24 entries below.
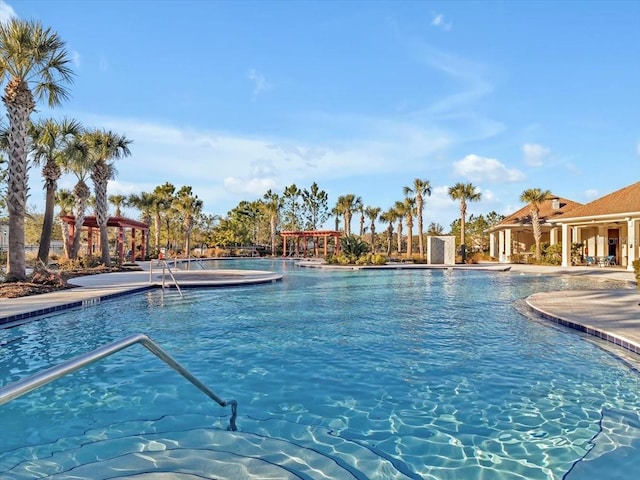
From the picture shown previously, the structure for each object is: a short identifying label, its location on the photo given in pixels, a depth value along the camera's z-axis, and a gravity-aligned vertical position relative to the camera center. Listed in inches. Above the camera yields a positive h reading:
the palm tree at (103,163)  876.0 +180.6
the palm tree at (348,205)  1894.7 +191.3
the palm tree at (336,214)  1977.9 +165.6
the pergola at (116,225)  1029.2 +60.9
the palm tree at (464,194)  1398.9 +177.3
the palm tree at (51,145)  731.4 +182.0
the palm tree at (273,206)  1793.8 +184.9
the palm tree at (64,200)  1362.0 +155.5
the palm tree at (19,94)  506.6 +192.4
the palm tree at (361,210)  1930.4 +172.9
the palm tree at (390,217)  1771.7 +128.4
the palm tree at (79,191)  856.7 +129.6
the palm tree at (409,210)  1642.5 +149.6
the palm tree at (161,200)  1552.9 +180.7
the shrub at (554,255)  1095.6 -20.3
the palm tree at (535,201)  1154.7 +128.3
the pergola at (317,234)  1450.5 +49.2
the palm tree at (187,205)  1599.4 +166.2
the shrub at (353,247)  1106.7 +1.1
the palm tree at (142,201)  1555.1 +172.0
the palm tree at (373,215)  1884.8 +146.5
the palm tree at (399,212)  1723.7 +146.0
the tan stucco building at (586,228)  924.6 +55.6
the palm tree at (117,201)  1594.5 +177.1
